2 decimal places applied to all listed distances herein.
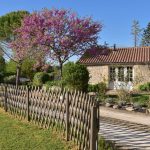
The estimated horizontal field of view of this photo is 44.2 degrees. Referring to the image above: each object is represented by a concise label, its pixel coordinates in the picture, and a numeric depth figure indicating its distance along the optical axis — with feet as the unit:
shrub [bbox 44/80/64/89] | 46.06
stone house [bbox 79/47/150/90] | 50.01
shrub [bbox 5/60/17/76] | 79.92
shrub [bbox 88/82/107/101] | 34.51
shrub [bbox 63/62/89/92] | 35.99
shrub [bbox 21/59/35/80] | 73.71
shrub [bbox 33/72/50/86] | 60.60
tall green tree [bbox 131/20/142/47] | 140.35
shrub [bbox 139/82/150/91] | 46.93
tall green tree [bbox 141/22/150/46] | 127.57
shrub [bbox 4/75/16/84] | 66.86
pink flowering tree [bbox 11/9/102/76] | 44.64
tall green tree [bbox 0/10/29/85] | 73.69
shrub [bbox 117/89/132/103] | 32.11
